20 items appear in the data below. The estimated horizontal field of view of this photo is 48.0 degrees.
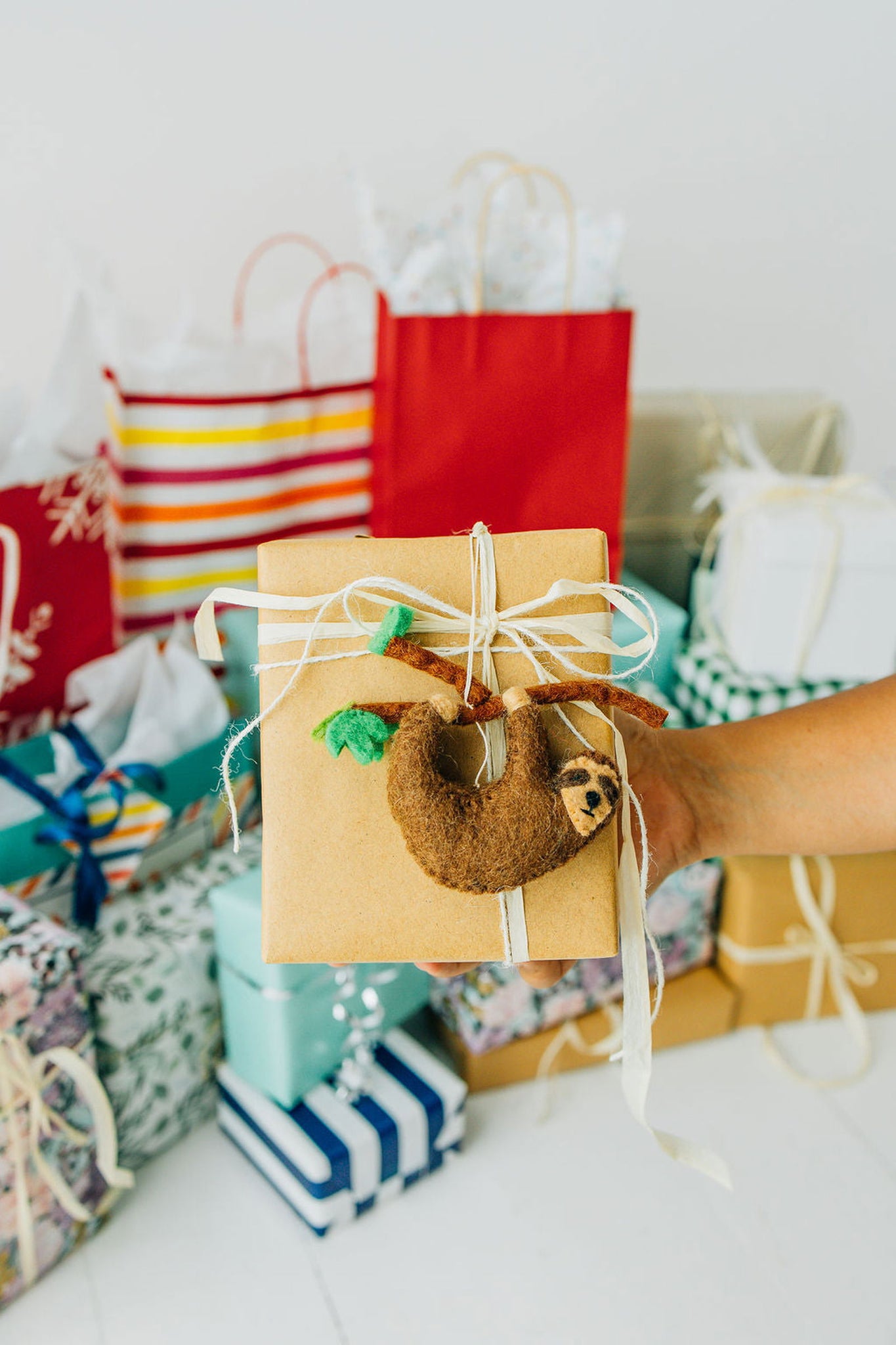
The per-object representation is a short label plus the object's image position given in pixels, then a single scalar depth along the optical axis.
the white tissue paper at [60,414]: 0.99
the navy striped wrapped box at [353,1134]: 0.93
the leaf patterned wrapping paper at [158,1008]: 0.93
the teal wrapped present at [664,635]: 1.24
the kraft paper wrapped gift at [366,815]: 0.54
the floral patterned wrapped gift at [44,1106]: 0.81
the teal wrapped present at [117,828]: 0.93
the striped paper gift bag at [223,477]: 1.07
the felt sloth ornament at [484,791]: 0.50
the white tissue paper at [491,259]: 1.05
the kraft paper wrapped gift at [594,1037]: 1.10
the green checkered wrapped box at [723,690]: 1.20
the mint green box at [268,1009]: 0.94
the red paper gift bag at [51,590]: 0.97
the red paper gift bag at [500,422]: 1.07
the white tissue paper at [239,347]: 1.03
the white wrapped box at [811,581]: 1.16
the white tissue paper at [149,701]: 1.04
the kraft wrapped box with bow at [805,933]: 1.17
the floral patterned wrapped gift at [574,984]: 1.06
